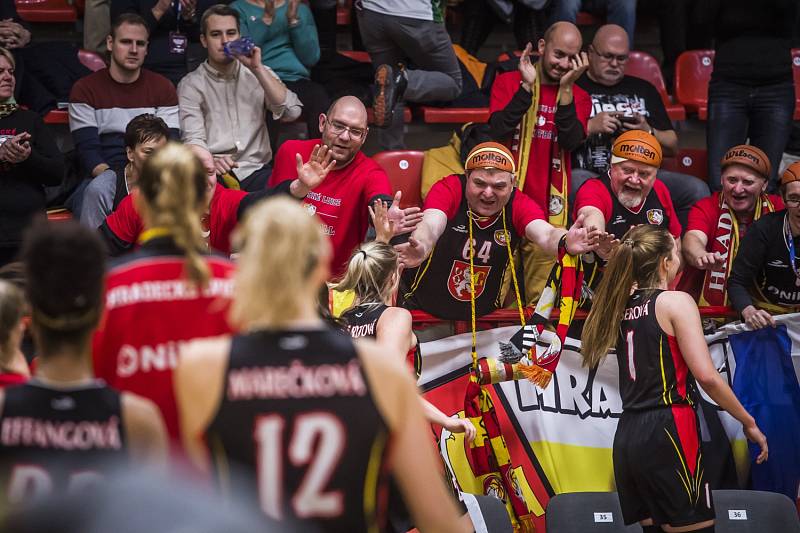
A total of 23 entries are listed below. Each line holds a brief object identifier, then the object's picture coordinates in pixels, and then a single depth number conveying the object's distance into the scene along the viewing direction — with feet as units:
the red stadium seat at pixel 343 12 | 58.90
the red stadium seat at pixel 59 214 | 42.98
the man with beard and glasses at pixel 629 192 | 41.73
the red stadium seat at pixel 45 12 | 55.57
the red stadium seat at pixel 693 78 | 56.85
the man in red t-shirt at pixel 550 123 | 44.75
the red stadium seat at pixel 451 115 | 52.16
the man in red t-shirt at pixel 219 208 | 31.73
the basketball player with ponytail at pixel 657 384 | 31.32
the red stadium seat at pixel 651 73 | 55.72
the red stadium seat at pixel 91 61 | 50.06
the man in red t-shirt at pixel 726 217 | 43.57
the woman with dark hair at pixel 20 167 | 40.83
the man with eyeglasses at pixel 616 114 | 47.16
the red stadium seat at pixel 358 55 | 54.34
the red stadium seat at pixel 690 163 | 52.49
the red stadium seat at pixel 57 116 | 48.52
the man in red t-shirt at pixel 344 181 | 39.47
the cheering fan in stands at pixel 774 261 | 41.09
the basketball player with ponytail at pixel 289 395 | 16.21
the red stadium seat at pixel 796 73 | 55.28
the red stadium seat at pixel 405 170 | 46.96
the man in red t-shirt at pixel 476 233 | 39.37
